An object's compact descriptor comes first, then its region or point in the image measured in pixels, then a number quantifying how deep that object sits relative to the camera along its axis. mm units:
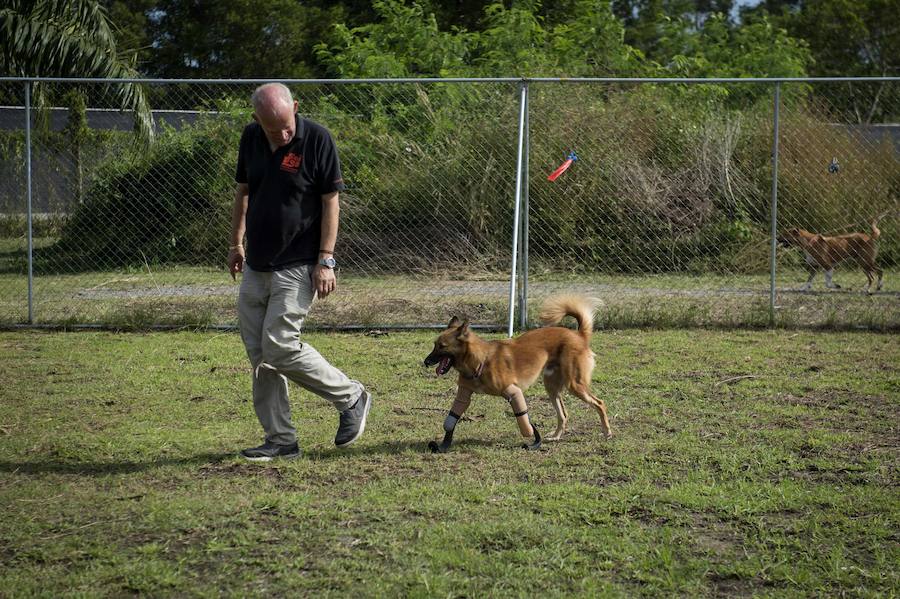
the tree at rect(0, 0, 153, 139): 14273
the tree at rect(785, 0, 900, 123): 35875
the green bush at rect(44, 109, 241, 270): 12773
